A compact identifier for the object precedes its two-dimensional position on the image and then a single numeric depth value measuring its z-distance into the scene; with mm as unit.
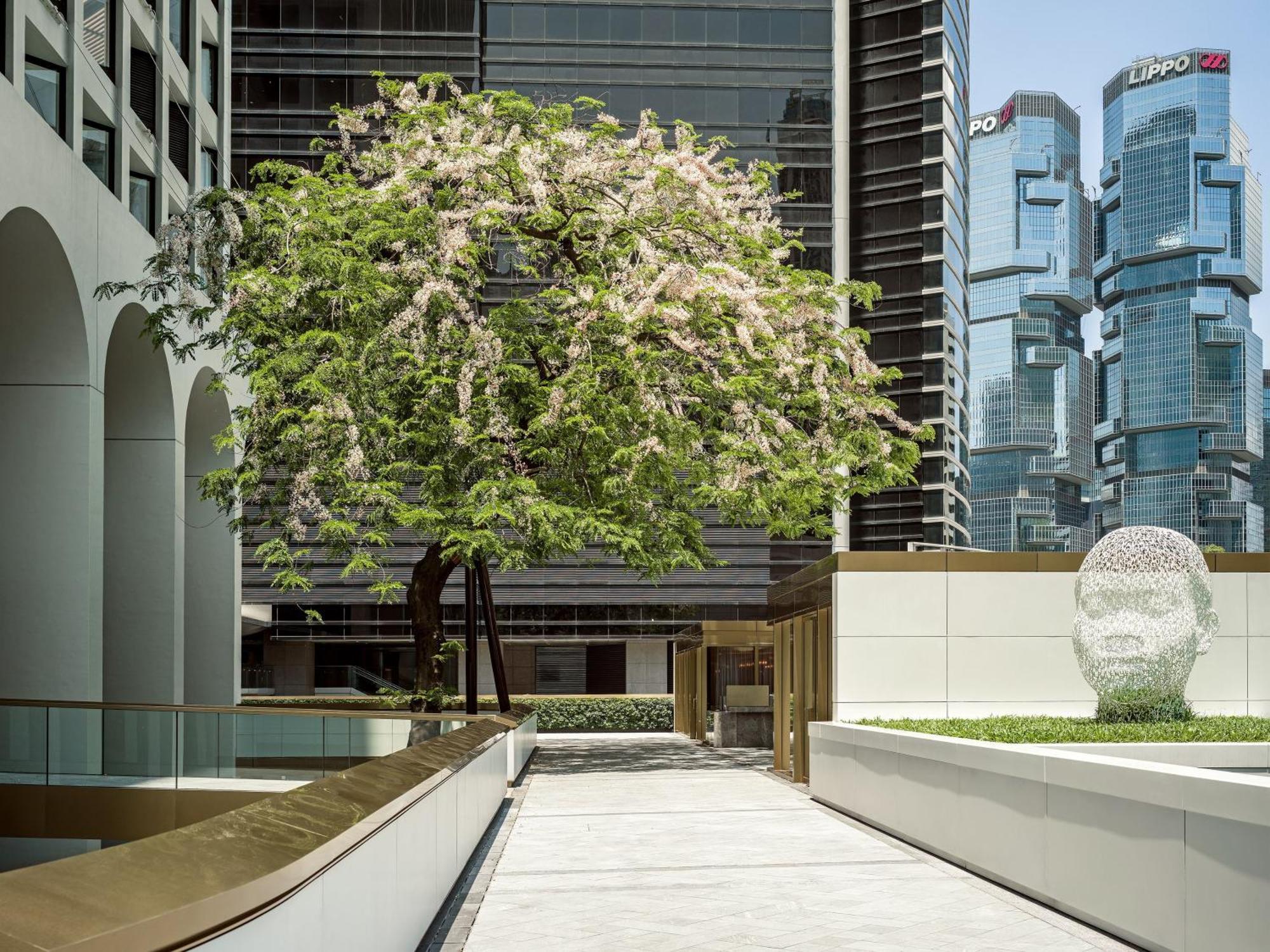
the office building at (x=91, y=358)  18797
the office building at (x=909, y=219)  68875
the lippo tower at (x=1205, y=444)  188375
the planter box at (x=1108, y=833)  6512
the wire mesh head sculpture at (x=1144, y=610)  13172
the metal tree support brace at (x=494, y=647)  25438
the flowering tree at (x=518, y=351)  19844
